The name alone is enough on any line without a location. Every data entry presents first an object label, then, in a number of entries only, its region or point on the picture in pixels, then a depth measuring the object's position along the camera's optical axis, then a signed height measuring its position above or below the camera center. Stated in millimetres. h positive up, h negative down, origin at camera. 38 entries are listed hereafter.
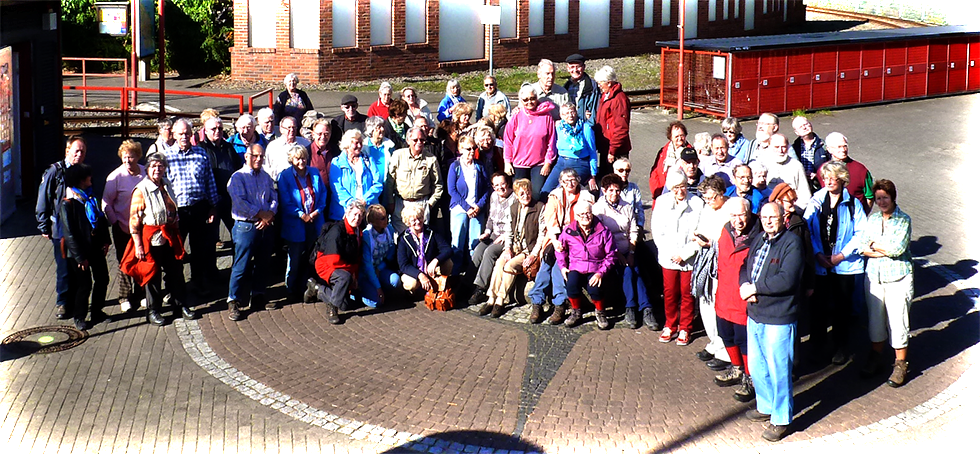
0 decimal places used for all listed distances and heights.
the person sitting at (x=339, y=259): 11055 -1637
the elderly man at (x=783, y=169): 11133 -764
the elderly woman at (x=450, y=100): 14948 -124
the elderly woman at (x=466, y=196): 12039 -1112
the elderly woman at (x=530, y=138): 12414 -515
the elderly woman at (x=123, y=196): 10898 -996
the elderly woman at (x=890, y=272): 9250 -1466
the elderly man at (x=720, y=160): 11377 -698
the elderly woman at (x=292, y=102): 14688 -155
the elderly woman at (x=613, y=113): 13562 -266
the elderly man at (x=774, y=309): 8172 -1563
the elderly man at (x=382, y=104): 14429 -169
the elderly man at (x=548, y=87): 13524 +43
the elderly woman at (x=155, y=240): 10633 -1393
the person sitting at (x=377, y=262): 11398 -1711
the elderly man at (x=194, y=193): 11336 -1025
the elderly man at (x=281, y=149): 12078 -624
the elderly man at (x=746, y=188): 10062 -859
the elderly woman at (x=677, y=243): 10188 -1356
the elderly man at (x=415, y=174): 12148 -881
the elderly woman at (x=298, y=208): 11484 -1184
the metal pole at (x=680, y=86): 24641 +98
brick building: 30281 +1634
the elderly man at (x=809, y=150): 11773 -626
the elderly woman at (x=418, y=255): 11445 -1654
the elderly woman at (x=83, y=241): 10430 -1375
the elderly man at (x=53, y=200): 10500 -999
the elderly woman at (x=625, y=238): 10781 -1385
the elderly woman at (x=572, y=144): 12320 -573
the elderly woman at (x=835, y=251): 9734 -1371
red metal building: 24125 +481
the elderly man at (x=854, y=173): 10688 -777
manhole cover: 10102 -2230
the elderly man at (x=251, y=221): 10992 -1258
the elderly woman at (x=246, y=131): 12008 -423
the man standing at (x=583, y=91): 13977 -5
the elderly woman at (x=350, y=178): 11859 -906
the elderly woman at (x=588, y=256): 10570 -1527
